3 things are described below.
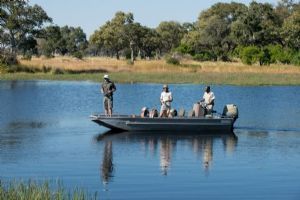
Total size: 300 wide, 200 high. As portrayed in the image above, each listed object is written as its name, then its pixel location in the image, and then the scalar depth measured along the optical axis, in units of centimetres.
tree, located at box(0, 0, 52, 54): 8625
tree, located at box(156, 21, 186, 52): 12962
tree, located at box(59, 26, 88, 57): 13688
